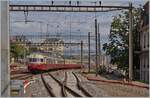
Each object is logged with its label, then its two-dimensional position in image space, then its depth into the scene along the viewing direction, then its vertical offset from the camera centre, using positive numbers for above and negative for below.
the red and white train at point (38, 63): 54.22 -2.19
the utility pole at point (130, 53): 34.03 -0.60
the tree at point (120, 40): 46.11 +0.56
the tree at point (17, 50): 84.78 -1.03
